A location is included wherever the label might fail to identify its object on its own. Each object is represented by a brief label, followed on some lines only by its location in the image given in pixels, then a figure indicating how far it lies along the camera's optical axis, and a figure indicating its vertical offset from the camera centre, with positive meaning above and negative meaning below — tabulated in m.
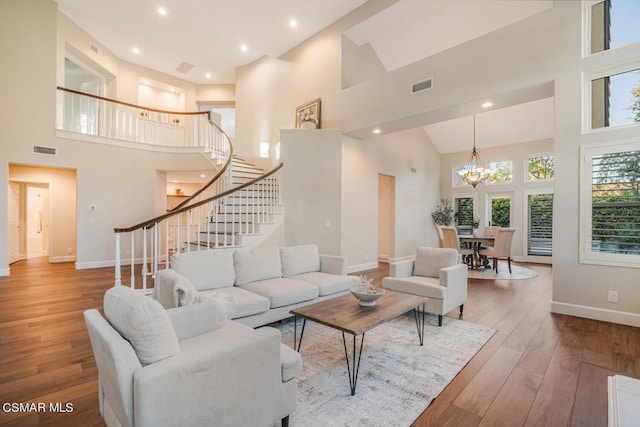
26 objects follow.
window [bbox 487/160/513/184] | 8.62 +1.21
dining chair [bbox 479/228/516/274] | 6.50 -0.70
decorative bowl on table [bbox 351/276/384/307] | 2.62 -0.72
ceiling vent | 8.96 +4.44
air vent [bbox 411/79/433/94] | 4.82 +2.10
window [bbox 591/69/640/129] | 3.44 +1.36
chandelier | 7.11 +0.91
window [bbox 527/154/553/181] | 7.98 +1.25
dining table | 6.52 -0.72
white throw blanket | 2.20 -0.65
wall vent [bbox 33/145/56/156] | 6.03 +1.26
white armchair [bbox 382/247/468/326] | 3.41 -0.84
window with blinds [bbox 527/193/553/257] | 7.91 -0.29
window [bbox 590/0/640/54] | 3.41 +2.24
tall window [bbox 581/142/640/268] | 3.42 +0.11
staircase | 5.23 -0.12
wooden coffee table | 2.21 -0.84
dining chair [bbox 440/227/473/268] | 6.55 -0.62
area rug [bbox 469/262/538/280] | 6.02 -1.29
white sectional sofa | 2.81 -0.78
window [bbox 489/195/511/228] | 8.59 +0.07
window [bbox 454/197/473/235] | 9.17 -0.03
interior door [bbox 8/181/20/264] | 7.15 -0.33
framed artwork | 6.69 +2.29
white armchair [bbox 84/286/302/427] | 1.30 -0.78
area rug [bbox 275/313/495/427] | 1.91 -1.29
